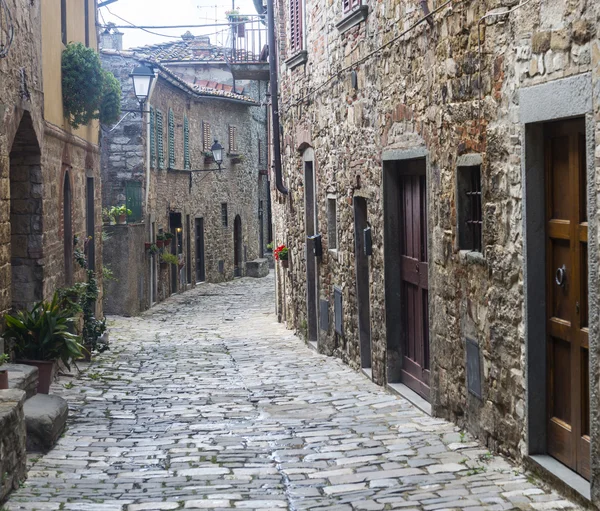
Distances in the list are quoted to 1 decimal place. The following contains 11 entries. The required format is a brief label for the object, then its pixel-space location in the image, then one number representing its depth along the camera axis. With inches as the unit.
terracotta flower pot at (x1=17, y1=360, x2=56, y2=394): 319.3
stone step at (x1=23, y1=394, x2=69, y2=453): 240.7
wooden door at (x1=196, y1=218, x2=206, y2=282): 1111.6
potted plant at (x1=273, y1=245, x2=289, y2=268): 591.8
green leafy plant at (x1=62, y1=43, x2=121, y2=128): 463.2
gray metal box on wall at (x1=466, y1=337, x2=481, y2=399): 233.0
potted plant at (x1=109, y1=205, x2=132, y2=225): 756.0
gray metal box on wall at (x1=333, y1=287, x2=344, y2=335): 408.5
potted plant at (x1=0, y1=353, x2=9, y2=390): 232.7
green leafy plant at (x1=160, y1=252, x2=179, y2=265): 881.5
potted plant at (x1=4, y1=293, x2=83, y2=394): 329.7
